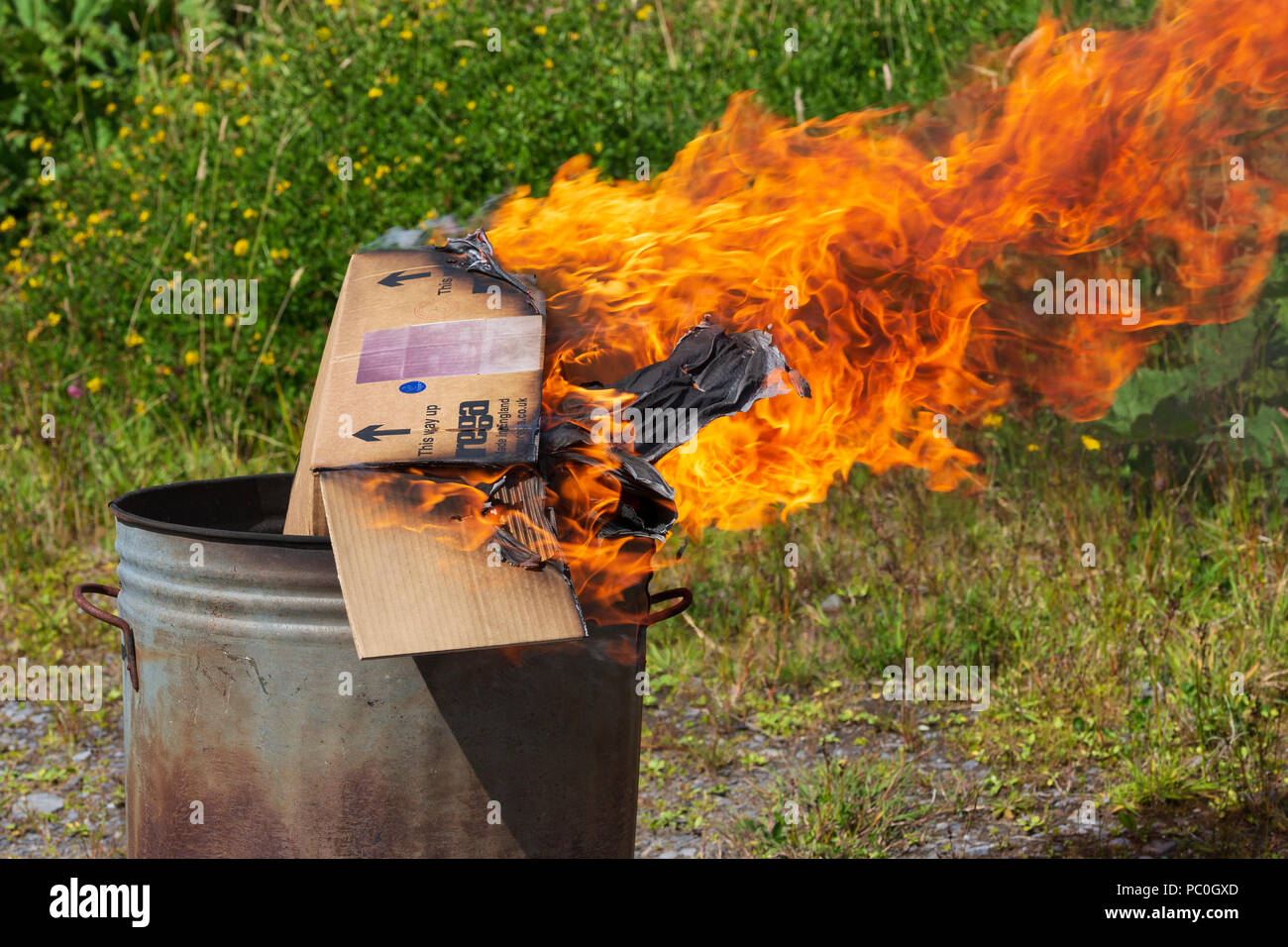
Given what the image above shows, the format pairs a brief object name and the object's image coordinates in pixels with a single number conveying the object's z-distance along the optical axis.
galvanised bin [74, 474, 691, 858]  2.54
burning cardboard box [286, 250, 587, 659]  2.40
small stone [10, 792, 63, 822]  4.07
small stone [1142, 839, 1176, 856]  3.69
